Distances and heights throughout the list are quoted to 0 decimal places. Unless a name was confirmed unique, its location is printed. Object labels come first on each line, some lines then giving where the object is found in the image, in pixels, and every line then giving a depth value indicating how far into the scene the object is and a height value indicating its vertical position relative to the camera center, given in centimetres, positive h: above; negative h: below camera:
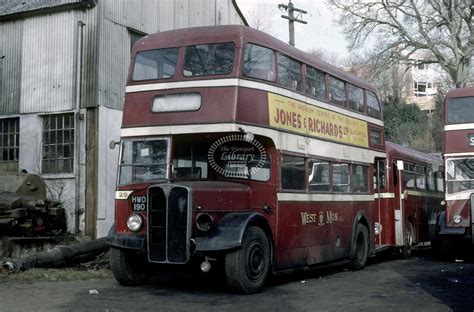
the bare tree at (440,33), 3403 +929
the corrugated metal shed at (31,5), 1730 +573
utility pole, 3023 +907
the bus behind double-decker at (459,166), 1540 +90
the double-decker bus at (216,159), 953 +78
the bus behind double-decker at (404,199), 1678 +12
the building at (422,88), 5760 +1166
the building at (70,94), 1691 +315
